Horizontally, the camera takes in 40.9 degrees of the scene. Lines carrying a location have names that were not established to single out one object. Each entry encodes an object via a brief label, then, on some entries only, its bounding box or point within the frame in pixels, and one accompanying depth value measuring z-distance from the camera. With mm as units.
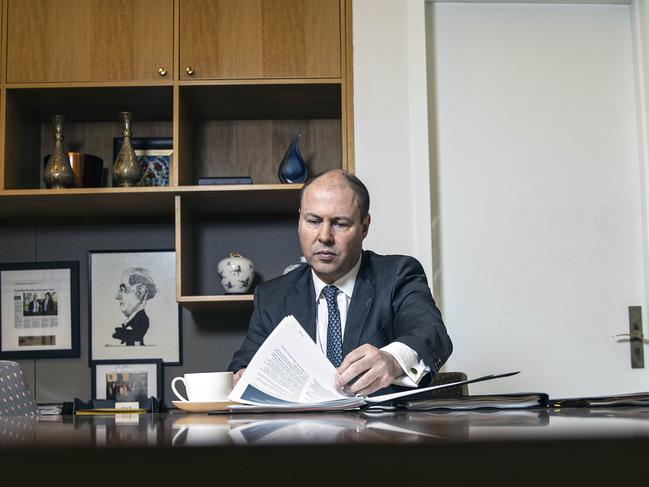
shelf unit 3117
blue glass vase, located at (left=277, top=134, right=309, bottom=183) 3188
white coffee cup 1509
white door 3330
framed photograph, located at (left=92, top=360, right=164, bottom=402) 3365
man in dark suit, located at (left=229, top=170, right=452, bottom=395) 2348
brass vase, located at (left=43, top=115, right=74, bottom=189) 3128
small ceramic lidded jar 3176
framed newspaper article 3422
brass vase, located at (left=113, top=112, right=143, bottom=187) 3165
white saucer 1371
